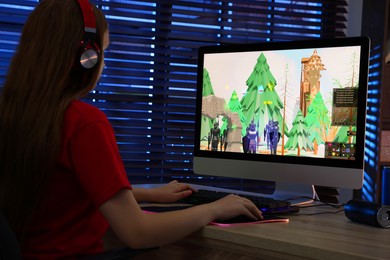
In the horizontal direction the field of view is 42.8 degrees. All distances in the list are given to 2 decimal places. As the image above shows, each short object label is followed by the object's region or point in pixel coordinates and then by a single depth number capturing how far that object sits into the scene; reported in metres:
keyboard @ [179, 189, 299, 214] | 1.40
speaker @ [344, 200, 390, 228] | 1.30
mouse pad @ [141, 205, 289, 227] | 1.26
